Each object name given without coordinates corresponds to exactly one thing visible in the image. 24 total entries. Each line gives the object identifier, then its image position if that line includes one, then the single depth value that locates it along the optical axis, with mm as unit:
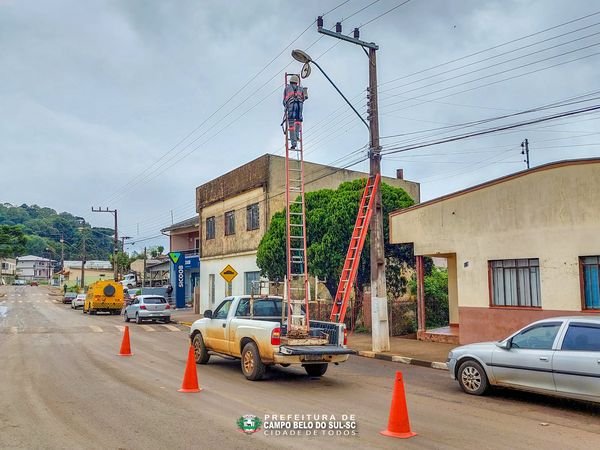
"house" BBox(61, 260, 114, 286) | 91056
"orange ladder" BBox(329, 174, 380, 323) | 15656
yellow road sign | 23891
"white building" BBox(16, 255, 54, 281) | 166625
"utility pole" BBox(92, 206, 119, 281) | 52219
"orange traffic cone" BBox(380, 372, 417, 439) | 6965
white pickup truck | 10598
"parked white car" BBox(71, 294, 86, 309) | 43781
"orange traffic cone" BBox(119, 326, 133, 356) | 15219
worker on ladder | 12523
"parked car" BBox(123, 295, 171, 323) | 28562
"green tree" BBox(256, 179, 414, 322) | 21188
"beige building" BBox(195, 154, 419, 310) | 27797
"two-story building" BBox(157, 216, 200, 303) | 41375
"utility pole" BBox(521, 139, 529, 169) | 47106
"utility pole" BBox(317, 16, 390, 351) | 15969
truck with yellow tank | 36844
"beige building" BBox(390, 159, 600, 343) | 13250
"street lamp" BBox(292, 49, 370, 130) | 14172
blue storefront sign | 41562
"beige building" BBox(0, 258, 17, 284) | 141350
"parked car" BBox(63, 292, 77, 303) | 53906
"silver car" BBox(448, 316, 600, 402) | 8211
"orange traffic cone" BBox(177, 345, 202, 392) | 9773
